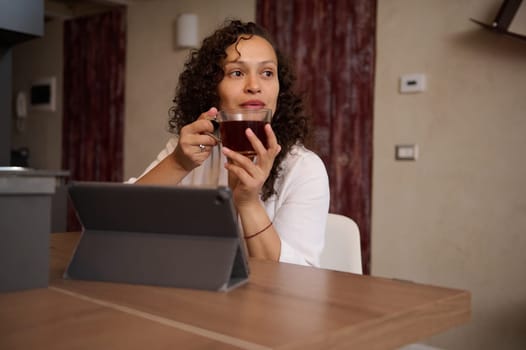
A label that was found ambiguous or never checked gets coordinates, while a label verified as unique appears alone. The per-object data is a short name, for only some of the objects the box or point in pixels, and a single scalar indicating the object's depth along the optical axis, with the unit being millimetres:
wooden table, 496
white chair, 1447
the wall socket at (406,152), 3289
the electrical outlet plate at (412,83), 3258
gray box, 661
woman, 1222
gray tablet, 715
